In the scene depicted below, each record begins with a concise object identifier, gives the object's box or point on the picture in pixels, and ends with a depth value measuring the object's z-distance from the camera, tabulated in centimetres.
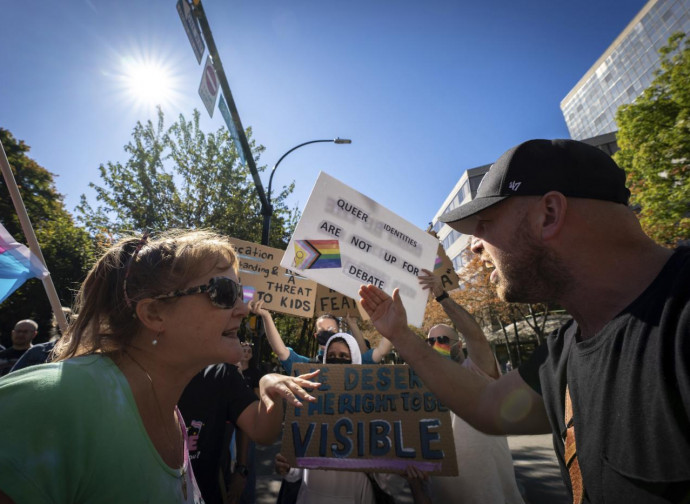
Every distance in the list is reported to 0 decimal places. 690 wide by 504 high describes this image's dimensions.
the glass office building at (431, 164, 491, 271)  4375
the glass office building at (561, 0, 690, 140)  5009
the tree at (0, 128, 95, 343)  1852
